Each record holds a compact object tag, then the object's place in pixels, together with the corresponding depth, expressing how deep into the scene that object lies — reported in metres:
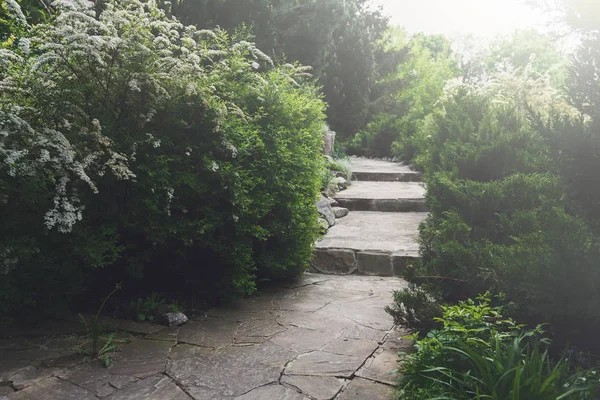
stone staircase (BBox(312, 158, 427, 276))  5.82
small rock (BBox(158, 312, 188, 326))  4.04
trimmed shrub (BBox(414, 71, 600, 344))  2.80
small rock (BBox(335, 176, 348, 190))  9.56
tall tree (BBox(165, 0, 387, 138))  9.84
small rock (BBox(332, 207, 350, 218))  8.06
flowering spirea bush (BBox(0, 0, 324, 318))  3.41
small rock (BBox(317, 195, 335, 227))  7.30
